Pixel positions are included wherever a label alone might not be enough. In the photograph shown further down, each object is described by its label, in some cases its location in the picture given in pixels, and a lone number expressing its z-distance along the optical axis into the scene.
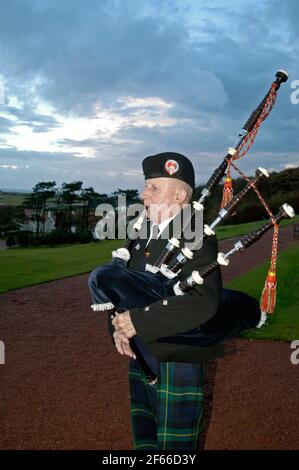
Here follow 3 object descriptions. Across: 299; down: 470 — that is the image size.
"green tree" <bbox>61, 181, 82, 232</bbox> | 64.94
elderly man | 2.37
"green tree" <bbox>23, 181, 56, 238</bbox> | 70.69
